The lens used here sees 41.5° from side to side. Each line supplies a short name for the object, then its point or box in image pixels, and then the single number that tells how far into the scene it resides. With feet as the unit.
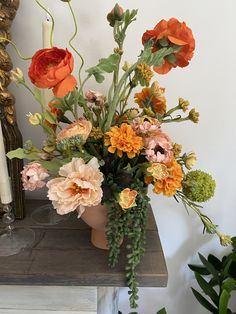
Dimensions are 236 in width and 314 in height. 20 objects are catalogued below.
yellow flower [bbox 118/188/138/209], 1.82
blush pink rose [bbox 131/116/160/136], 1.92
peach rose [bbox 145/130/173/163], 1.85
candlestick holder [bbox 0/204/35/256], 2.38
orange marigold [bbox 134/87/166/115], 2.21
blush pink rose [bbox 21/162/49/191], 1.94
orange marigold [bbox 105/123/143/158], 1.83
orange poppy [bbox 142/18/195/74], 1.86
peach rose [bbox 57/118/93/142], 1.90
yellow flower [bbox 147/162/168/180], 1.80
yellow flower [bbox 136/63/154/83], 1.93
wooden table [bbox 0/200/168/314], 2.09
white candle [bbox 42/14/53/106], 2.19
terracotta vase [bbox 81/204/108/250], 2.13
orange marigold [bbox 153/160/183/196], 1.85
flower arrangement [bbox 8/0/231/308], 1.77
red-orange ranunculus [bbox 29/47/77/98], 1.67
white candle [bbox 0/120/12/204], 2.40
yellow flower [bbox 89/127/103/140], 2.02
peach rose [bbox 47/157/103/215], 1.76
